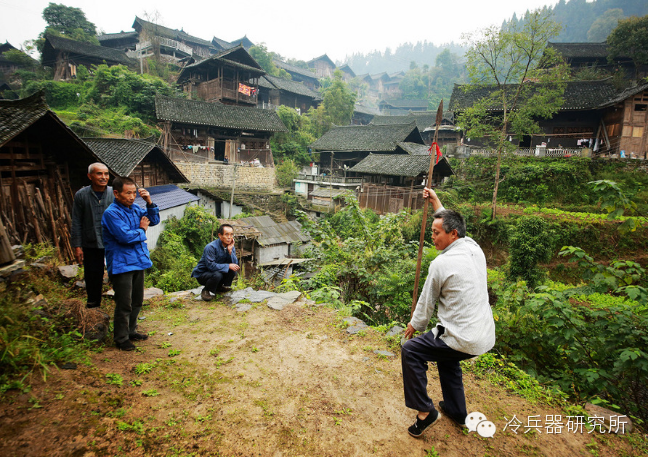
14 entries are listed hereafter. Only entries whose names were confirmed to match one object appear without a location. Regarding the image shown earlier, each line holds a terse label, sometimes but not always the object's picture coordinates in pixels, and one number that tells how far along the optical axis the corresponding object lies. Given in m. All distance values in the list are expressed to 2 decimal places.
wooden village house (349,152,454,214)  20.22
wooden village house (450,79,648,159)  18.41
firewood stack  6.28
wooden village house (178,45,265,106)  27.19
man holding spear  2.43
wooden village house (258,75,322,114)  34.03
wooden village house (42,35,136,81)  27.31
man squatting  5.39
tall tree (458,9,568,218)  14.47
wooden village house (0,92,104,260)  6.10
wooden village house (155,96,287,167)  21.72
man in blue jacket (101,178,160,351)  3.43
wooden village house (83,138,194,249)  11.15
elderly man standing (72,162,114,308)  4.16
